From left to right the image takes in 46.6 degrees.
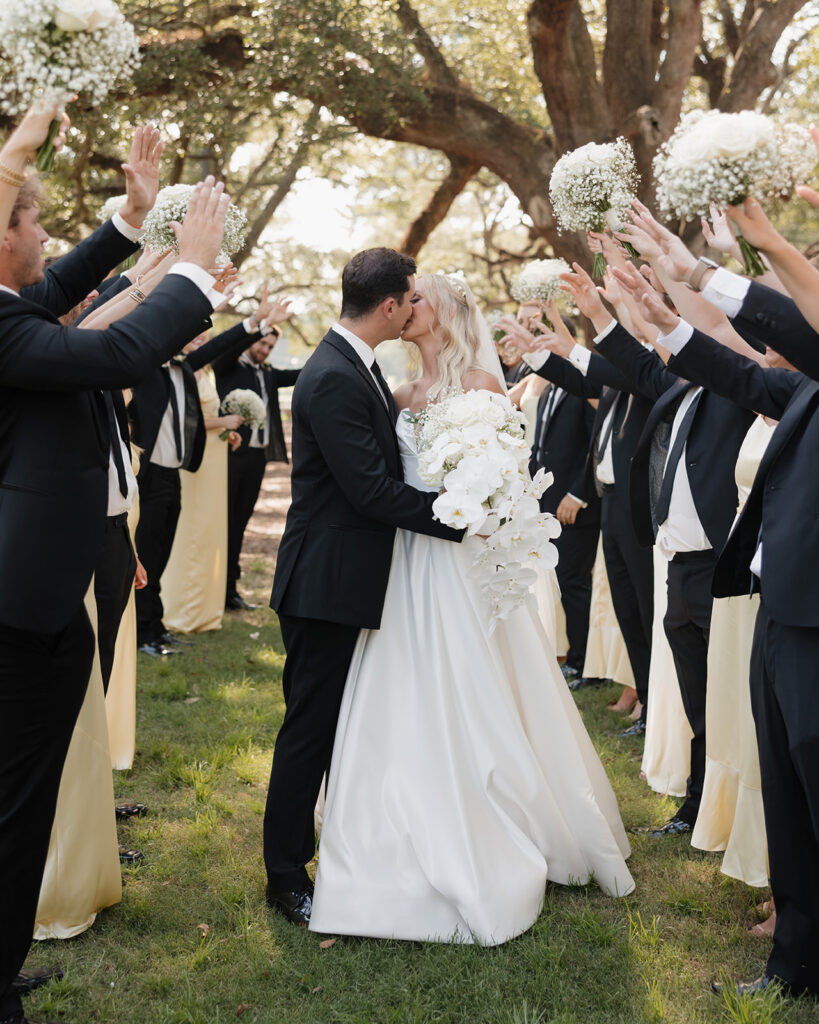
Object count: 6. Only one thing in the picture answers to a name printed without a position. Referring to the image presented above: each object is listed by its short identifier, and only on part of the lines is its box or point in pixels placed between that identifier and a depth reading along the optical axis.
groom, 3.66
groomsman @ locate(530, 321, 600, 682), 7.58
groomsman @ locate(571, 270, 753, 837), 4.30
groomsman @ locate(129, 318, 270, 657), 7.85
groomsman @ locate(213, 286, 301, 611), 9.66
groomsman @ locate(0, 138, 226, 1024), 2.66
